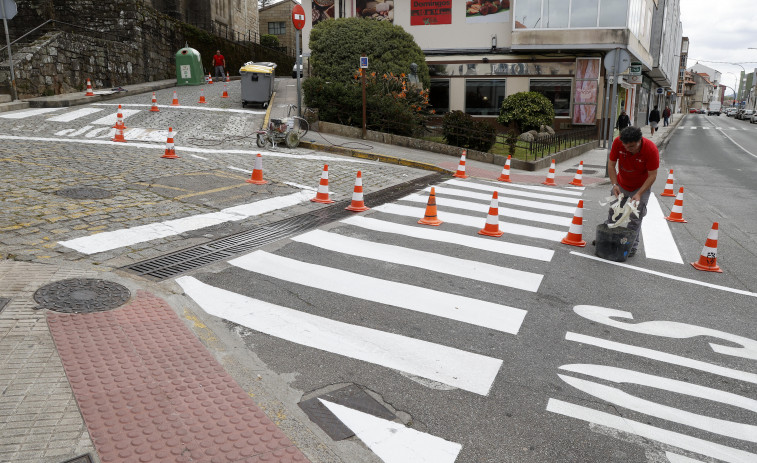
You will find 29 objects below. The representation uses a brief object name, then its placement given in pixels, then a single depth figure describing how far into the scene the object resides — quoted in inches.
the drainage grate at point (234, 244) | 254.5
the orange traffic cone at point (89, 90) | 897.9
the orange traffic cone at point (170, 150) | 504.4
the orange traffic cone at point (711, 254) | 291.7
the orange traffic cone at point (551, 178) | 560.9
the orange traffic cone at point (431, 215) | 360.2
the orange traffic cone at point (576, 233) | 327.0
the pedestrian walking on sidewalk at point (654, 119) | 1333.7
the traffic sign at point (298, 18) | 671.8
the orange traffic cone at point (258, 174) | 431.5
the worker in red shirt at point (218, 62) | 1322.8
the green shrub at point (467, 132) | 688.4
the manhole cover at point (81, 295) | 199.9
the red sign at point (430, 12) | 1079.0
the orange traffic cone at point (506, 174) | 552.1
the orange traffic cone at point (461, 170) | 558.3
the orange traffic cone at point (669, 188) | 522.9
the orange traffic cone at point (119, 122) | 604.8
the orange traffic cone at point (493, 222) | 336.5
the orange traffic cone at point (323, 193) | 400.5
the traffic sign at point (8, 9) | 730.8
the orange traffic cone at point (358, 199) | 385.1
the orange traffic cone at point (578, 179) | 575.5
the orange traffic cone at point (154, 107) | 793.6
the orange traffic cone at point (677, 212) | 409.7
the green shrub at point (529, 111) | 943.0
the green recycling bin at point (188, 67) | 1163.3
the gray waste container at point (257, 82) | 818.8
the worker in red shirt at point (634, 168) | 283.6
